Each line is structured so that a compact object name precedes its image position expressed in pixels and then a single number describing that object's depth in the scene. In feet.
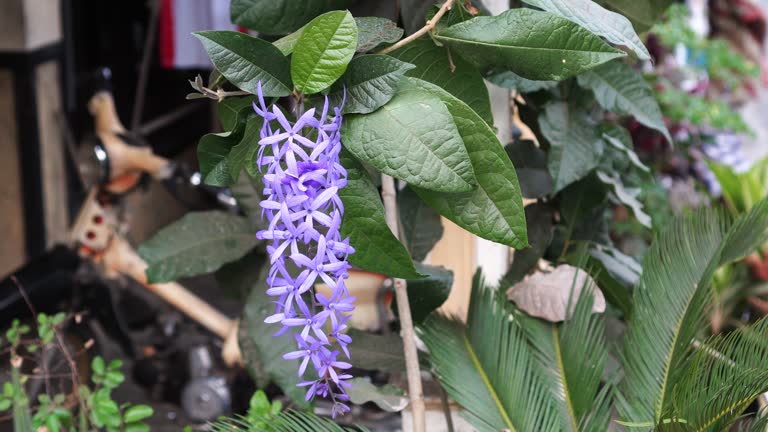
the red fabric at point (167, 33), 11.43
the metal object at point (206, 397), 7.65
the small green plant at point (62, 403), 4.41
